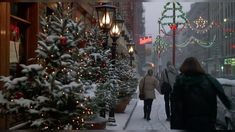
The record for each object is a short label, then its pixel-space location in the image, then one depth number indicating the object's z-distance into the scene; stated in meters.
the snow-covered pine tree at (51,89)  7.91
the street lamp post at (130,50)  33.43
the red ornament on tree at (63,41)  8.36
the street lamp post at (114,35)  15.68
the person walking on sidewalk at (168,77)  15.09
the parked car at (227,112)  10.75
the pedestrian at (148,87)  17.27
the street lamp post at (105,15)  14.84
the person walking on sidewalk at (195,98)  6.91
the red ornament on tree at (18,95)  7.84
